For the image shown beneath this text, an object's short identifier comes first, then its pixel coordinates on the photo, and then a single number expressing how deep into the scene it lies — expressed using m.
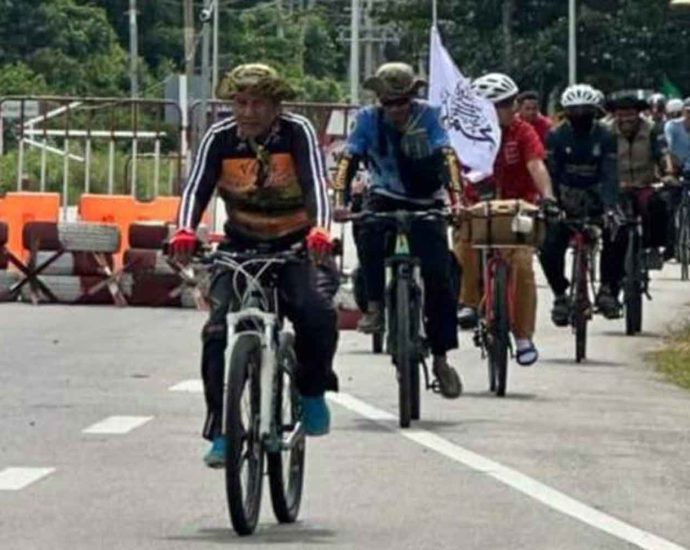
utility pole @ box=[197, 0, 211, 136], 32.97
